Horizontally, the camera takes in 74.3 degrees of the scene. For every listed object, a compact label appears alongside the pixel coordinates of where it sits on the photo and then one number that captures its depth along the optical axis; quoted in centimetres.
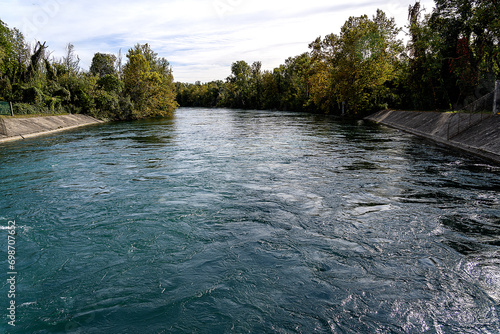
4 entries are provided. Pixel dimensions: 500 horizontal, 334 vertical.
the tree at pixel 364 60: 4753
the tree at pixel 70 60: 6838
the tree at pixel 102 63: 11438
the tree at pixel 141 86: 5784
